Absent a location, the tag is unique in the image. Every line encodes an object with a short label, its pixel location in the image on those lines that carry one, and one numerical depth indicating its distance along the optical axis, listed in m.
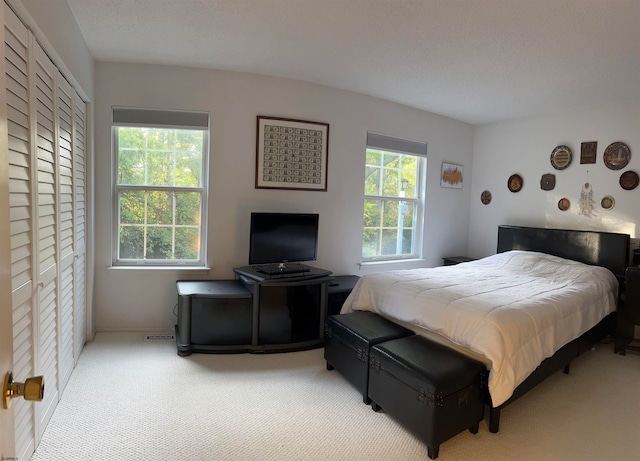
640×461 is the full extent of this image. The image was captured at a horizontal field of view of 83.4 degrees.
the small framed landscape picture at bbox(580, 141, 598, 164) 3.86
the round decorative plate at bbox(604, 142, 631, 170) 3.64
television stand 2.95
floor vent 3.22
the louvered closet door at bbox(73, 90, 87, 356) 2.63
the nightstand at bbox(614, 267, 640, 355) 3.12
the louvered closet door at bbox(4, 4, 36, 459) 1.48
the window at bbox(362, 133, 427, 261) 4.21
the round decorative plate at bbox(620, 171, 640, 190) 3.58
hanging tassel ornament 3.88
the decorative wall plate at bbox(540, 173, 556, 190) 4.18
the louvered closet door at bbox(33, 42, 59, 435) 1.84
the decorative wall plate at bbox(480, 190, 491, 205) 4.83
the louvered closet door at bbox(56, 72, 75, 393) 2.21
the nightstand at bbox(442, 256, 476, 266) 4.61
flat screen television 3.21
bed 2.08
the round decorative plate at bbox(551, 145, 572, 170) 4.05
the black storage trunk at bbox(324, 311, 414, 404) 2.36
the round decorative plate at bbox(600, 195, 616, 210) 3.73
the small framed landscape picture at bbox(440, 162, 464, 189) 4.70
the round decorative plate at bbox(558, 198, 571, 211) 4.06
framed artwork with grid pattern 3.52
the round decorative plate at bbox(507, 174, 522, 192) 4.48
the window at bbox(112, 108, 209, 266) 3.29
